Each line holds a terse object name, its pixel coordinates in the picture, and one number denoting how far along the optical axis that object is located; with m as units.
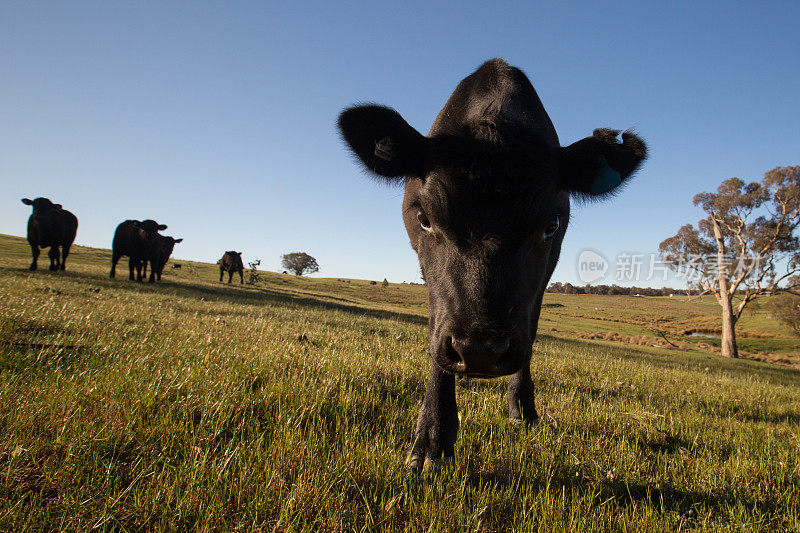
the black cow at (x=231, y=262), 35.25
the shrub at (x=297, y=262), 101.31
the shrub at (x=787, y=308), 35.66
